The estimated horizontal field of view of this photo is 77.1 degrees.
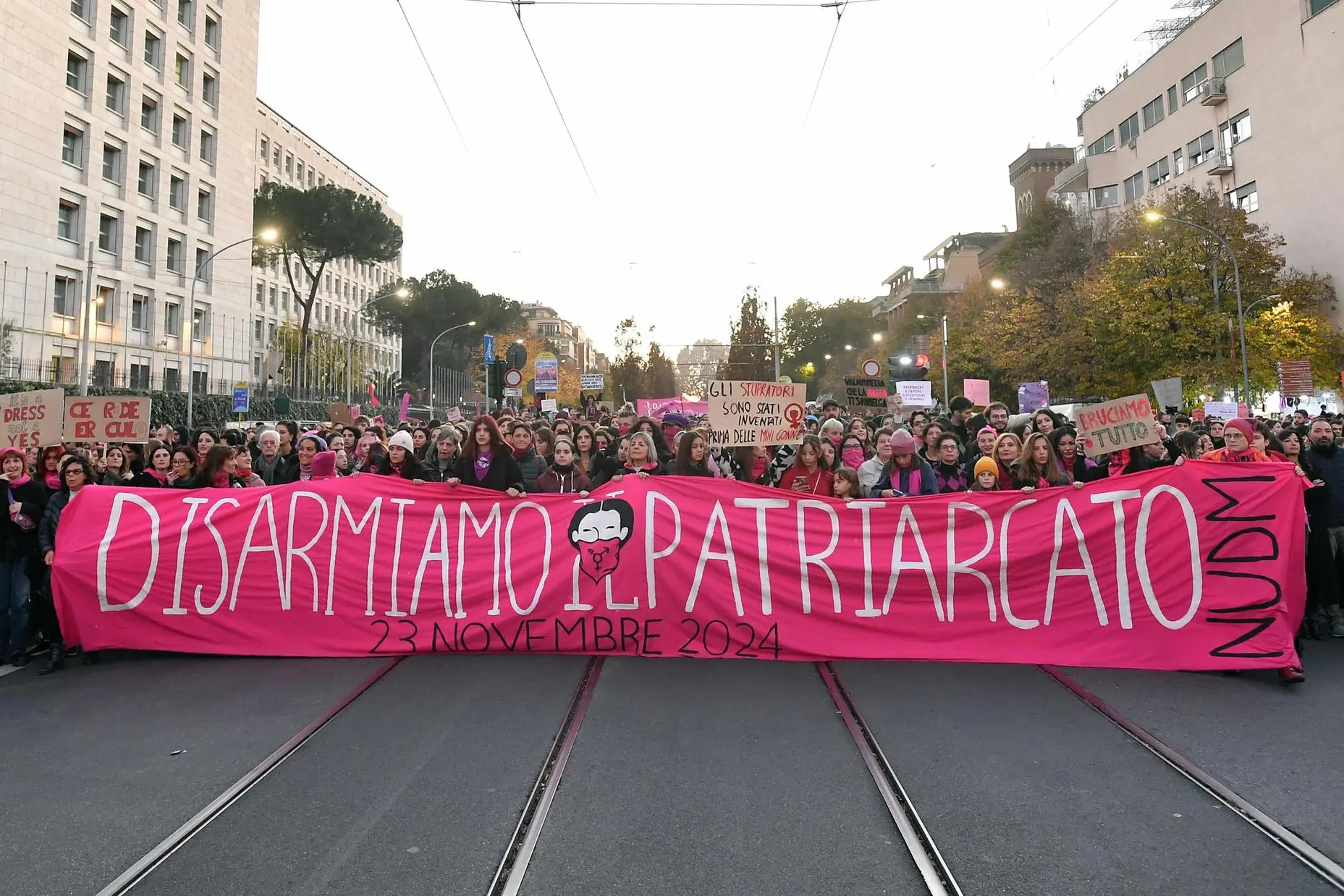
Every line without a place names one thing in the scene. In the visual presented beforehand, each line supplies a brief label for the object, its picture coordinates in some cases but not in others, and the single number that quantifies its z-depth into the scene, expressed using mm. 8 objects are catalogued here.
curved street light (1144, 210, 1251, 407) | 24953
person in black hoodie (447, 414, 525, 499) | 7488
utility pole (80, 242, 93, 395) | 23389
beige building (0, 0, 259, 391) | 32438
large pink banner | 5906
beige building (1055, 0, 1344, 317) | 34219
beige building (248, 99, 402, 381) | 64625
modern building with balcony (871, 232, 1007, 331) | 86938
